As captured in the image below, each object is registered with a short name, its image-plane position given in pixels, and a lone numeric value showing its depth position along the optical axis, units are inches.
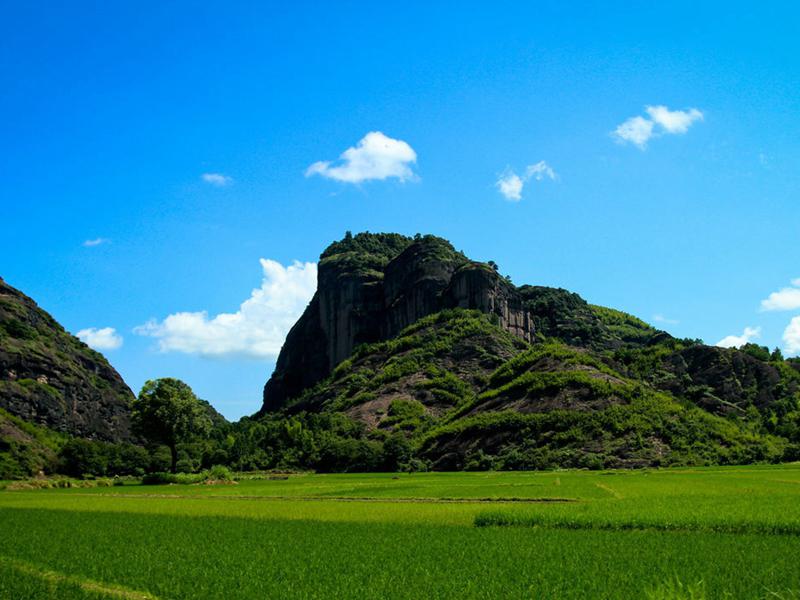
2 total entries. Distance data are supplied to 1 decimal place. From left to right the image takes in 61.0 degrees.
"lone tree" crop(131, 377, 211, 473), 3668.8
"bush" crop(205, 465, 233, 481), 3356.3
